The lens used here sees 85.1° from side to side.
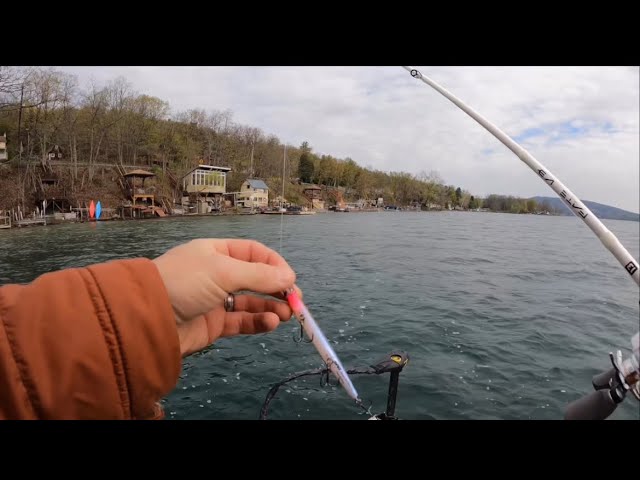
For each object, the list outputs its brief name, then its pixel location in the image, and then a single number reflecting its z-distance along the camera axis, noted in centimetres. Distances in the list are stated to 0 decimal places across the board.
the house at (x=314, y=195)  4448
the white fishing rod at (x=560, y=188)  135
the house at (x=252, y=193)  3509
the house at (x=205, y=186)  3294
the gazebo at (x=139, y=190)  2891
